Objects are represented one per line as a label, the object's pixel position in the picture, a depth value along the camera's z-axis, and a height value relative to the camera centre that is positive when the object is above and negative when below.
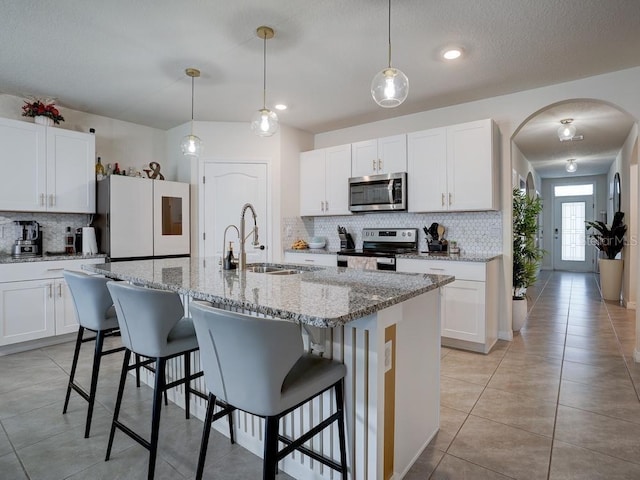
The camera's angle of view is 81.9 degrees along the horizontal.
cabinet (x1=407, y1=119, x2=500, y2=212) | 3.61 +0.69
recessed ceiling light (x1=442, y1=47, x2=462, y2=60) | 2.86 +1.43
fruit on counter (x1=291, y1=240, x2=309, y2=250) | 4.90 -0.15
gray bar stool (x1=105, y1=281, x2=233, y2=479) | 1.68 -0.46
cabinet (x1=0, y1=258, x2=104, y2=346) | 3.39 -0.66
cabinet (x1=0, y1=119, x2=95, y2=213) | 3.56 +0.67
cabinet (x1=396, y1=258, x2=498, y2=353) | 3.38 -0.64
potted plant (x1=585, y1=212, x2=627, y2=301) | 5.67 -0.41
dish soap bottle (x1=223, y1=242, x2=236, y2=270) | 2.48 -0.19
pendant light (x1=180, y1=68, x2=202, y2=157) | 3.25 +0.81
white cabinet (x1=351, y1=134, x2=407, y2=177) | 4.16 +0.91
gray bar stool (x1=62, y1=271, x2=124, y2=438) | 2.09 -0.44
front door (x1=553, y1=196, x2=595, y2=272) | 9.52 -0.01
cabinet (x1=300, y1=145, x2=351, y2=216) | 4.67 +0.70
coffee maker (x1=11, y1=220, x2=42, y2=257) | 3.75 -0.07
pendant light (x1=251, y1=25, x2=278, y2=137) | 2.64 +0.82
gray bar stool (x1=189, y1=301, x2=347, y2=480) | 1.18 -0.45
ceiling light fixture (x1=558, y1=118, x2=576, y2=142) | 4.89 +1.40
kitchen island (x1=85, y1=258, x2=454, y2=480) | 1.41 -0.49
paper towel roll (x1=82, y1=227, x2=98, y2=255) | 4.00 -0.09
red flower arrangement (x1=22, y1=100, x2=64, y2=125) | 3.71 +1.25
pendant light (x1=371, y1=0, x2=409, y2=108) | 2.04 +0.83
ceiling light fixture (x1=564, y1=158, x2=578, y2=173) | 7.57 +1.48
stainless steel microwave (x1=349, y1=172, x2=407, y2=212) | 4.14 +0.48
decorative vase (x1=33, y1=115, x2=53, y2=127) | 3.73 +1.15
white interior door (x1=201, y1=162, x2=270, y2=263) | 4.71 +0.44
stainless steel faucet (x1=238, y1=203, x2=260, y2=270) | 2.47 -0.14
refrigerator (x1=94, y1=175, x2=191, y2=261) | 4.02 +0.19
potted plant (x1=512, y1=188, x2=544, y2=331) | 4.16 -0.19
